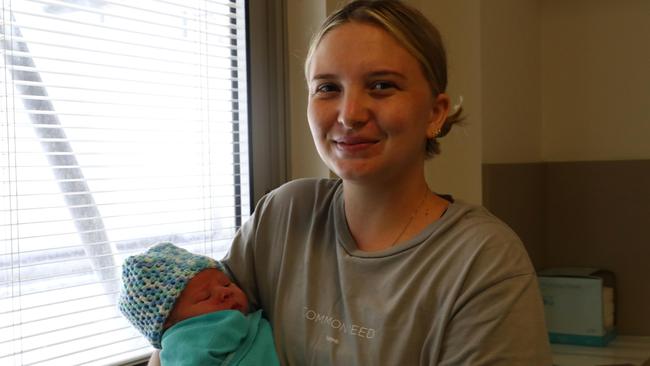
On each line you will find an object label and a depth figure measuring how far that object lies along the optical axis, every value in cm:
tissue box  238
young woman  106
